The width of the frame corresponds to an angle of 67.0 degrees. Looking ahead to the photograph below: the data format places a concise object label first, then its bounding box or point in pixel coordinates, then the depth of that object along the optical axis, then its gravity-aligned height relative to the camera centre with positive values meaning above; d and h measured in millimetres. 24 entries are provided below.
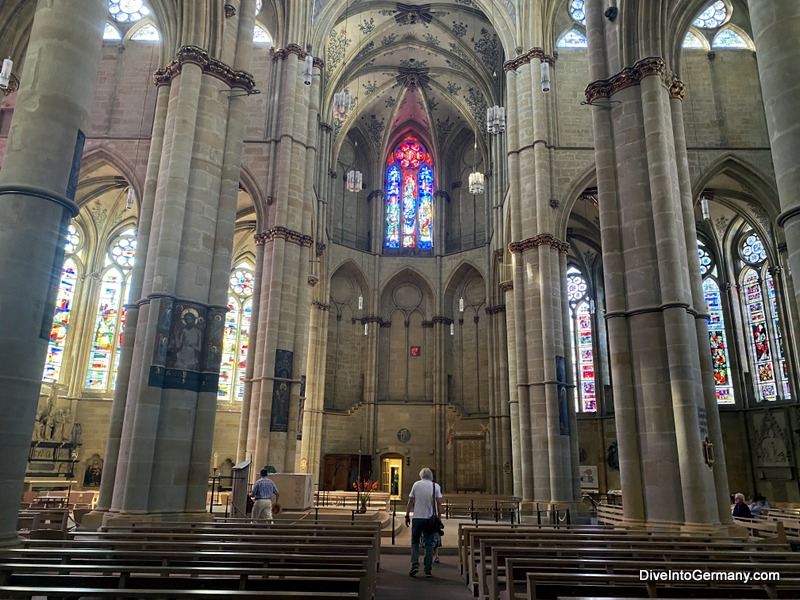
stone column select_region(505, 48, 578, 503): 20984 +6252
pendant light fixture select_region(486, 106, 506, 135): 21953 +12769
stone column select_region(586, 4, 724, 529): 11148 +3377
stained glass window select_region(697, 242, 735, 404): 28828 +7195
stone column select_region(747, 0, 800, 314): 7188 +4724
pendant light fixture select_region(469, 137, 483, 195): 27828 +13208
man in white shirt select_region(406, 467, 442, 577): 9164 -475
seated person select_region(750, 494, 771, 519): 16306 -632
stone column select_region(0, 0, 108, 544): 7344 +3454
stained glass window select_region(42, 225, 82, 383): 29047 +7688
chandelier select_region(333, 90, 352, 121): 20375 +12179
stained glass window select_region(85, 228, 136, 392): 30516 +8023
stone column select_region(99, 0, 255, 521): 11258 +3448
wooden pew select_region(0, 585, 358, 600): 3779 -764
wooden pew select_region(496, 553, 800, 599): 5125 -697
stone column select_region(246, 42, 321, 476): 20406 +7130
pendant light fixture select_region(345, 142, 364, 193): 28511 +13586
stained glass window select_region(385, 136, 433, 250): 38406 +17457
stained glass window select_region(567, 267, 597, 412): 33469 +7854
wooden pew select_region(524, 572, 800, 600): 4562 -781
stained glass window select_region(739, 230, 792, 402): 27328 +7215
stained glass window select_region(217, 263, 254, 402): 33656 +7714
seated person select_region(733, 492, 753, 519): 14281 -572
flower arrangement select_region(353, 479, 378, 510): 29406 -384
